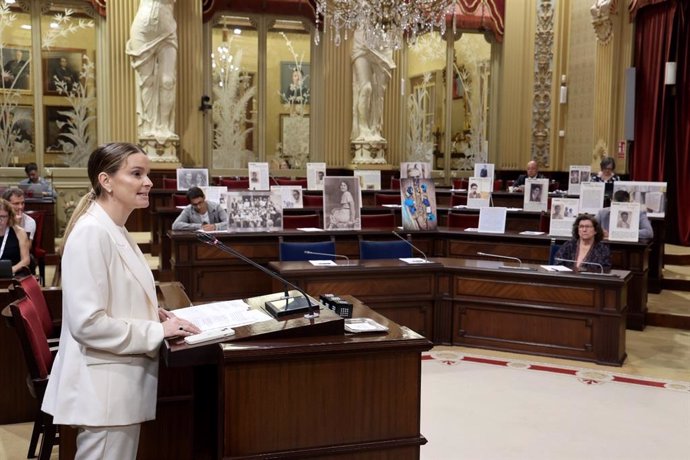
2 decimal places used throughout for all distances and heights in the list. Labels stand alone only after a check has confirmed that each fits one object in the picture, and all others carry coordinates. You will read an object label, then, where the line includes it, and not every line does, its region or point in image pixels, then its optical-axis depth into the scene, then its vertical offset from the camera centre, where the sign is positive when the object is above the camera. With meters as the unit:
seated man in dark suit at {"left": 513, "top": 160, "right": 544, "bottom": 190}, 10.48 +0.12
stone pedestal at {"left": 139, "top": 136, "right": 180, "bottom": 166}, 10.62 +0.43
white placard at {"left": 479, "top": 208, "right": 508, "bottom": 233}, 7.10 -0.37
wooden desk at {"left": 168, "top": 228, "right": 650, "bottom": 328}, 6.64 -0.69
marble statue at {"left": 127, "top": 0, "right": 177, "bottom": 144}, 10.30 +1.64
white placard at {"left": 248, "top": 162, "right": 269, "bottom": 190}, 9.66 +0.03
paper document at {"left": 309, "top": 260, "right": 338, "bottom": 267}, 5.67 -0.66
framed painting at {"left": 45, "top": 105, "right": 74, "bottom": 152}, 11.01 +0.75
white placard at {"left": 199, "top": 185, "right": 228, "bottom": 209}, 7.69 -0.16
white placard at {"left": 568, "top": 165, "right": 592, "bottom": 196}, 10.07 +0.11
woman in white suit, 2.04 -0.42
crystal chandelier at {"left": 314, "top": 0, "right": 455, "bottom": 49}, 7.89 +1.92
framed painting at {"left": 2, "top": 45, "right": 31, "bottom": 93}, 10.77 +1.61
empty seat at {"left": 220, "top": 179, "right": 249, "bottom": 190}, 10.40 -0.07
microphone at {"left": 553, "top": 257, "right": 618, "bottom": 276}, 5.59 -0.63
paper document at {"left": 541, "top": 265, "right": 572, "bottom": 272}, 5.71 -0.67
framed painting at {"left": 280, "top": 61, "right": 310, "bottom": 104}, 12.38 +1.67
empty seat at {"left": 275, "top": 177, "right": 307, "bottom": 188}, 10.98 -0.03
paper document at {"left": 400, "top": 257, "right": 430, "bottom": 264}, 5.92 -0.65
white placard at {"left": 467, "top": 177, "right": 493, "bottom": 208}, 8.79 -0.13
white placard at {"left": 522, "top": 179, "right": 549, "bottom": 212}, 8.90 -0.14
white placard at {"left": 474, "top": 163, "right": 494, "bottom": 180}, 11.59 +0.20
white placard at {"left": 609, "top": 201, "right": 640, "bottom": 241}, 6.63 -0.35
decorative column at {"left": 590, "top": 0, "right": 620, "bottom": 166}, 11.16 +1.70
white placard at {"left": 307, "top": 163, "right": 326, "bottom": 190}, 10.48 +0.09
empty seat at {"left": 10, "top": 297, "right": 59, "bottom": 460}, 2.94 -0.74
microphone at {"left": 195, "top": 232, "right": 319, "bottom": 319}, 2.54 -0.45
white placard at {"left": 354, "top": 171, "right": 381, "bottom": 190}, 10.98 +0.02
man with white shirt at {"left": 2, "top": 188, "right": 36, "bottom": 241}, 6.52 -0.25
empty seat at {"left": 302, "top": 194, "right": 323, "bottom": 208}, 9.52 -0.28
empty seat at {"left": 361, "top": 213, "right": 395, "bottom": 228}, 7.67 -0.43
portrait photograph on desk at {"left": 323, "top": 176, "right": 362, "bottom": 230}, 6.89 -0.24
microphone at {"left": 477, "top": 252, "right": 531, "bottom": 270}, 5.76 -0.67
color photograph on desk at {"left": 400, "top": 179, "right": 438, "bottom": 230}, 6.98 -0.24
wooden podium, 2.33 -0.72
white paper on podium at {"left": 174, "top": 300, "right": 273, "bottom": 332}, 2.41 -0.47
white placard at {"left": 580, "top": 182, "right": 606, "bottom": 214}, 7.49 -0.13
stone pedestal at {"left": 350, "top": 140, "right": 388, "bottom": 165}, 11.92 +0.48
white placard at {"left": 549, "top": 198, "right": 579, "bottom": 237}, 6.90 -0.30
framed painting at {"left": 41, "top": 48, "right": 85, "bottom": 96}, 10.94 +1.64
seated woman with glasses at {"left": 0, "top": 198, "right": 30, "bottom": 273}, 5.89 -0.52
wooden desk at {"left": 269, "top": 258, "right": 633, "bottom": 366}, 5.51 -0.94
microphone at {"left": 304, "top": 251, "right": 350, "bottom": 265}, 5.90 -0.61
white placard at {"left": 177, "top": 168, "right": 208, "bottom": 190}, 9.46 +0.00
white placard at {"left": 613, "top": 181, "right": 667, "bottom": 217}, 7.75 -0.10
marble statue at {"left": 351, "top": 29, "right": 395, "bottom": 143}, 11.65 +1.55
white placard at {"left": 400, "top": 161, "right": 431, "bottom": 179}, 10.88 +0.19
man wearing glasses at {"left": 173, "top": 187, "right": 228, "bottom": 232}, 6.95 -0.36
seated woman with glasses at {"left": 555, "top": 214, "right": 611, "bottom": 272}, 5.80 -0.54
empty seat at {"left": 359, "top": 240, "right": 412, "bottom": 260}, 6.23 -0.59
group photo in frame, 6.75 -0.31
